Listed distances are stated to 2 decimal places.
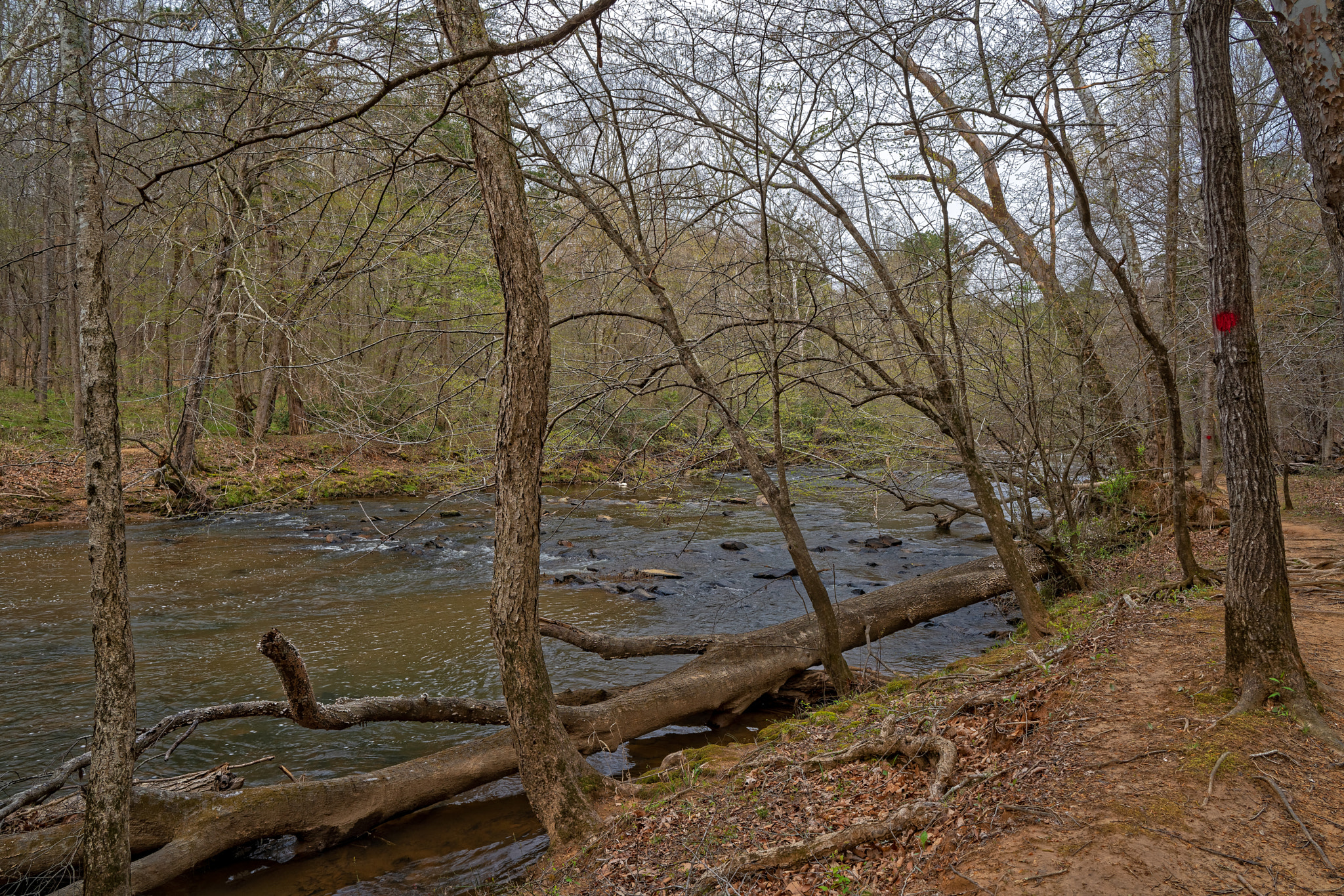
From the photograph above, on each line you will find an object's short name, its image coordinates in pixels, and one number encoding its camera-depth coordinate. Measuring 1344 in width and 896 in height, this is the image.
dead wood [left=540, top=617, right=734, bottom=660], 5.84
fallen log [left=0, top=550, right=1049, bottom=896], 3.99
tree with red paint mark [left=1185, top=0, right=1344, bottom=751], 3.45
